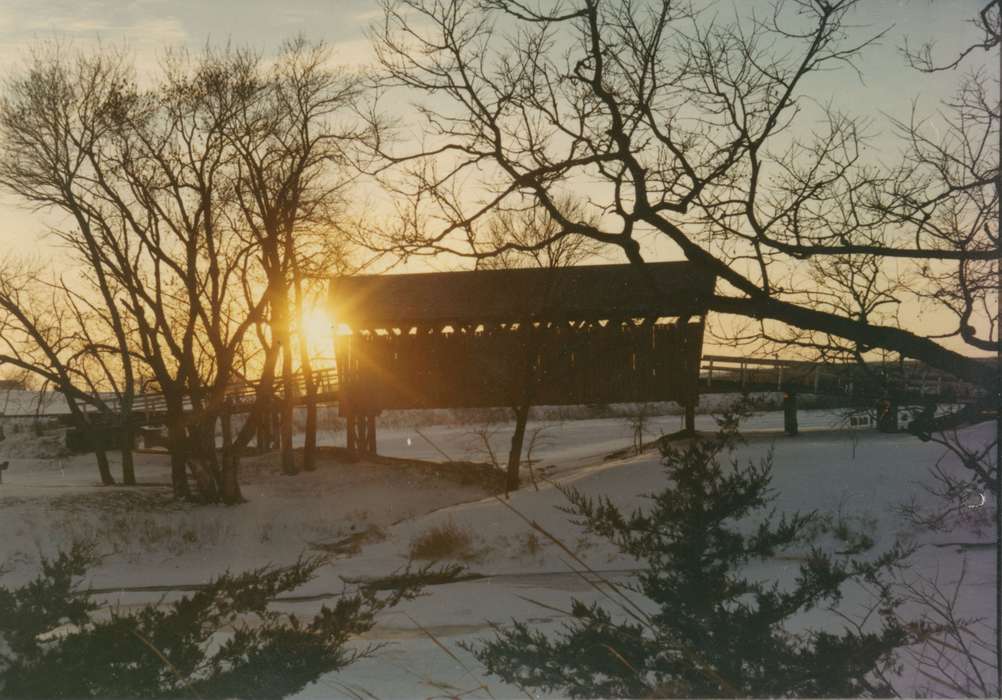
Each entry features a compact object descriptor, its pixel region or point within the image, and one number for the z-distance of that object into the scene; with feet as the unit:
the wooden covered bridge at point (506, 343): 59.82
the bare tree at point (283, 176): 65.36
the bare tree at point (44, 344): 69.56
